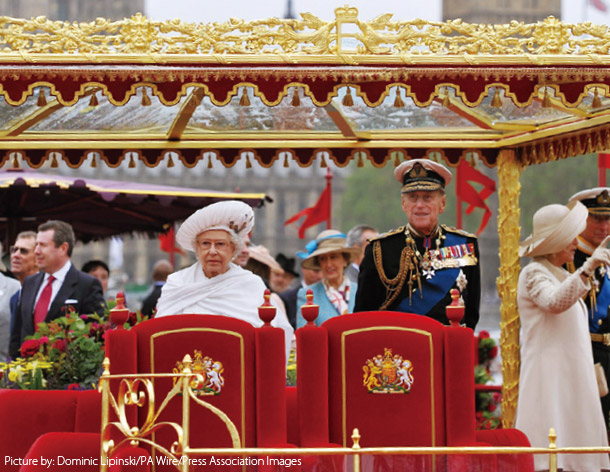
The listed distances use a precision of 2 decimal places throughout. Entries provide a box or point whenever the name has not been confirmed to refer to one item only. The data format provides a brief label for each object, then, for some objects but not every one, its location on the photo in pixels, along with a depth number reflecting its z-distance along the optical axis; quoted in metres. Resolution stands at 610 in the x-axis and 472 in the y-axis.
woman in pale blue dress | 16.94
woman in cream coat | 13.30
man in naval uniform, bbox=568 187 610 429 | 14.48
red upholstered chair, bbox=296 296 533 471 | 10.14
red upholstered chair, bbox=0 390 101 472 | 11.14
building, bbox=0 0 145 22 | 198.00
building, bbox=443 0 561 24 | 175.26
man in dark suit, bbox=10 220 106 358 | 16.42
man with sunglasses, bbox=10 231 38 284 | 19.80
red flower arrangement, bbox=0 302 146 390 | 12.63
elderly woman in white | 11.65
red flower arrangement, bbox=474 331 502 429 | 17.56
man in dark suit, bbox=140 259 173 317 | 21.84
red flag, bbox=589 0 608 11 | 104.81
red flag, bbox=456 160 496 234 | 19.45
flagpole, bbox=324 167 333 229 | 23.11
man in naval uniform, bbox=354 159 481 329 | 12.45
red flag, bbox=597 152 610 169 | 18.44
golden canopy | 11.80
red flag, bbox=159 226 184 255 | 33.99
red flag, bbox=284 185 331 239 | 24.47
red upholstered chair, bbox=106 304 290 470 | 10.16
